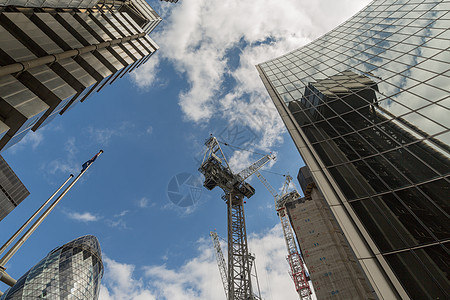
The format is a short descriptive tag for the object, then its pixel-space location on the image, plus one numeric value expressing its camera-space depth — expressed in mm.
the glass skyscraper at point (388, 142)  10312
